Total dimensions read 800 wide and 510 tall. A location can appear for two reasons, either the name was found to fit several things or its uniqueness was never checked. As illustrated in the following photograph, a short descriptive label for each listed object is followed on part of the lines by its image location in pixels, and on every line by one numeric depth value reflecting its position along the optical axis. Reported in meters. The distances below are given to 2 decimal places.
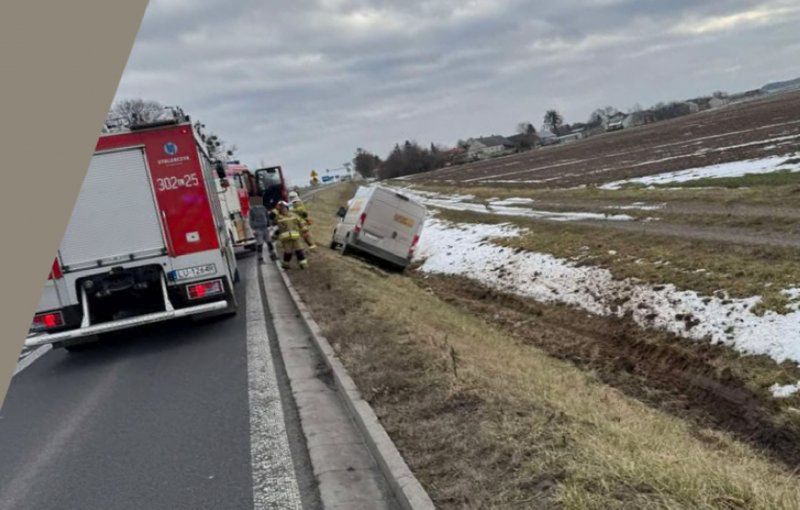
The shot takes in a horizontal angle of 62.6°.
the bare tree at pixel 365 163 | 142.00
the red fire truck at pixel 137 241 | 9.19
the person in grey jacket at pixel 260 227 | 18.36
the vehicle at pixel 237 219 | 21.72
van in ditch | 18.19
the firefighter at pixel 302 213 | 16.17
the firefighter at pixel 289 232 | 15.17
